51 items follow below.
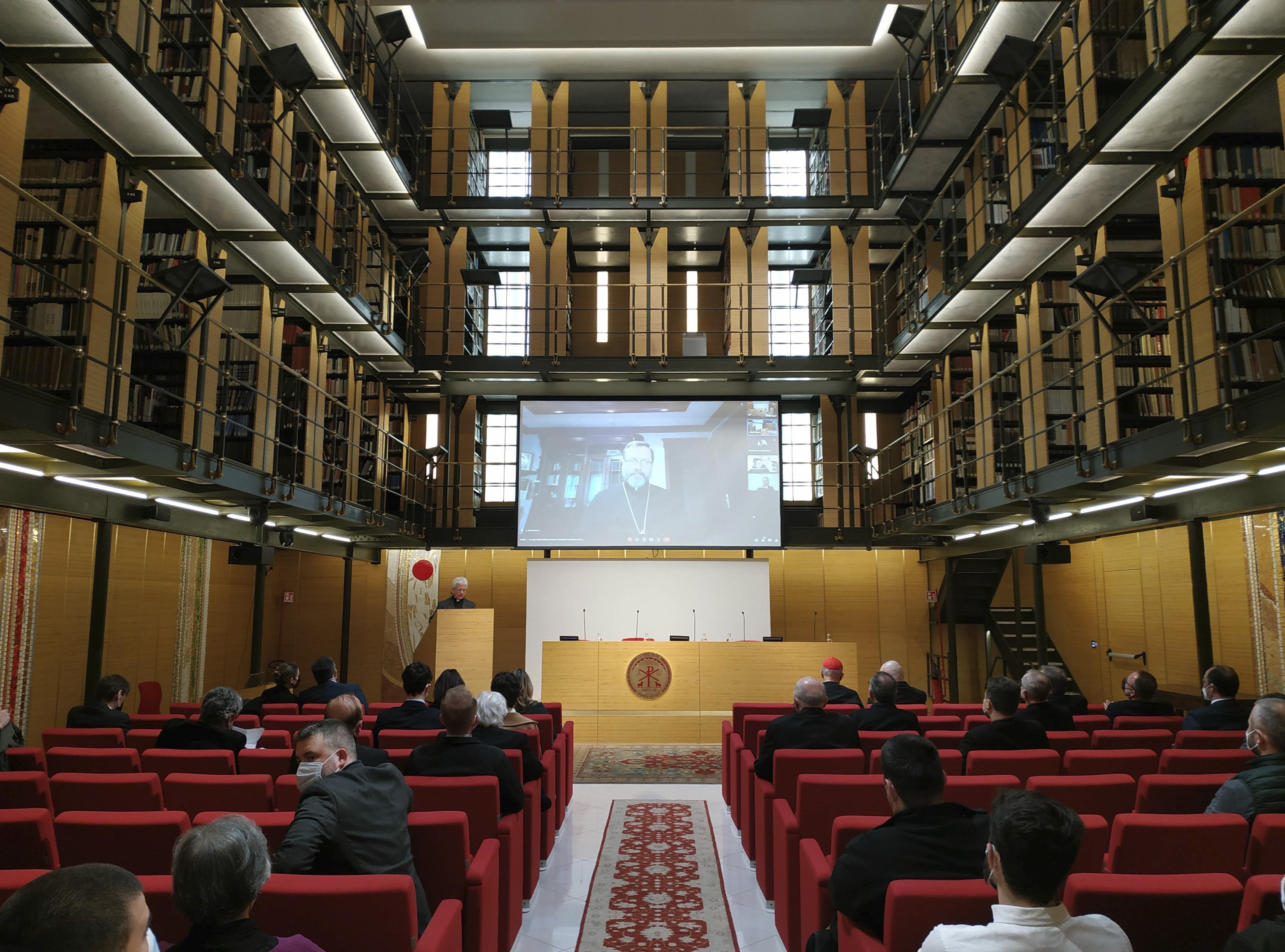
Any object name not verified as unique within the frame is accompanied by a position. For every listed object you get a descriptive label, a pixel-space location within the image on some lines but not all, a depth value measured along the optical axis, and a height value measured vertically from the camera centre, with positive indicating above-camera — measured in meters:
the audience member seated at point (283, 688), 6.16 -0.70
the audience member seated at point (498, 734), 4.04 -0.68
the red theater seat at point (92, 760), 3.76 -0.75
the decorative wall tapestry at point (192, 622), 10.29 -0.34
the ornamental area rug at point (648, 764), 7.33 -1.61
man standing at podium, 10.22 +0.07
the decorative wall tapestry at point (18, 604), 7.22 -0.07
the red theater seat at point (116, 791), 3.21 -0.76
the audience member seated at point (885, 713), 4.59 -0.66
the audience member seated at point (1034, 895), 1.61 -0.60
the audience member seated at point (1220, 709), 4.49 -0.62
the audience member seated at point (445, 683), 4.77 -0.51
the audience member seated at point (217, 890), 1.58 -0.56
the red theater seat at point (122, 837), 2.56 -0.75
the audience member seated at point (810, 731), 4.29 -0.71
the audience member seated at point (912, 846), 2.14 -0.66
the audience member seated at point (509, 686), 5.17 -0.57
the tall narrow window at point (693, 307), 13.47 +4.70
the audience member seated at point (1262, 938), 1.48 -0.62
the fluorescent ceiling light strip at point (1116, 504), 6.98 +0.80
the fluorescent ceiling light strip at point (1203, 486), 5.77 +0.82
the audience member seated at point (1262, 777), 2.79 -0.62
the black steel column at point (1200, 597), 5.95 -0.01
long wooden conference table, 9.04 -0.97
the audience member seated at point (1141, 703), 5.30 -0.69
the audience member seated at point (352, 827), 2.27 -0.65
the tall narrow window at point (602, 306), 13.46 +4.75
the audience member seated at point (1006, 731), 3.88 -0.64
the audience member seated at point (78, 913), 1.16 -0.46
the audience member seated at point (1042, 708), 4.64 -0.63
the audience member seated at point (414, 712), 4.74 -0.68
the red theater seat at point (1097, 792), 3.15 -0.76
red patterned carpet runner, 3.65 -1.53
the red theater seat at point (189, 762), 3.71 -0.75
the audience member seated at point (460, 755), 3.42 -0.66
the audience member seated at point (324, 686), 5.98 -0.66
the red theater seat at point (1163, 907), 1.90 -0.72
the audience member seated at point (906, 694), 6.12 -0.76
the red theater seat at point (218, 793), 3.22 -0.77
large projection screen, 10.93 +1.61
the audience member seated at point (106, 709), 4.78 -0.67
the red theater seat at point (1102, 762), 3.58 -0.72
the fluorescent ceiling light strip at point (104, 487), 5.96 +0.82
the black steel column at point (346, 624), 11.05 -0.37
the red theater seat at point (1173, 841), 2.44 -0.73
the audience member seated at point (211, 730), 4.12 -0.68
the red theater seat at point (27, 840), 2.50 -0.74
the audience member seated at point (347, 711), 3.64 -0.51
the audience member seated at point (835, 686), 6.17 -0.69
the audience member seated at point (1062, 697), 5.56 -0.68
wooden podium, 10.29 -0.63
